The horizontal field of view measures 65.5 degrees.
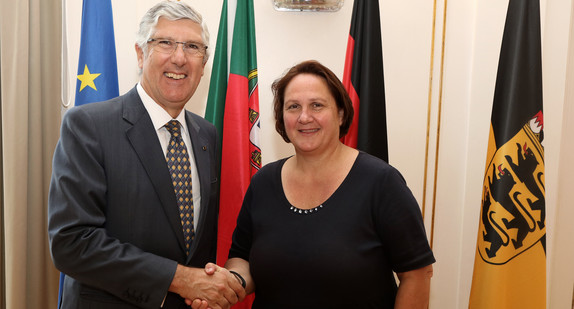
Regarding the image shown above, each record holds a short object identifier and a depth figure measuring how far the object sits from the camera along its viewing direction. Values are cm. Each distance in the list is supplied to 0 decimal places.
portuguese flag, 275
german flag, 270
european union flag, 267
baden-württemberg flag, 241
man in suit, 163
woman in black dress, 177
